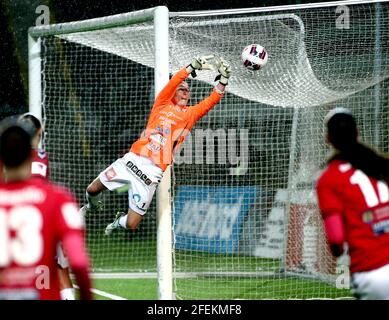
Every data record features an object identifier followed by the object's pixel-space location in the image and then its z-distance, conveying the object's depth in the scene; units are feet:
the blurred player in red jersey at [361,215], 30.01
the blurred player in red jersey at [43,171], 39.06
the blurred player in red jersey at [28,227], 24.97
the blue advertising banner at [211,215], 71.10
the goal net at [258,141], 63.36
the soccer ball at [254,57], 57.72
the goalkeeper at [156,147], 58.13
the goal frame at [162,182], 57.26
